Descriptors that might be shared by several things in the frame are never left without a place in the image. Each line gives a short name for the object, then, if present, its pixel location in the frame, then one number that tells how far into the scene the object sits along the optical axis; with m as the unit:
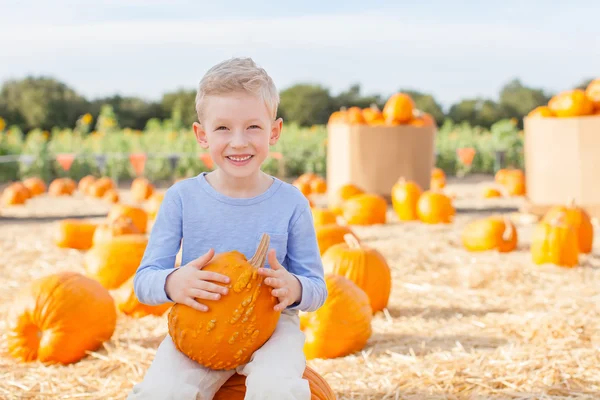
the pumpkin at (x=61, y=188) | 13.59
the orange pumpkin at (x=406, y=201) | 8.94
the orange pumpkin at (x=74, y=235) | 7.12
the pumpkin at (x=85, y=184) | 13.70
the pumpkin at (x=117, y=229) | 6.30
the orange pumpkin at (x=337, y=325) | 3.49
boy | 2.03
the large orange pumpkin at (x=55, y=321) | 3.50
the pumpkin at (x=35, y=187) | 13.37
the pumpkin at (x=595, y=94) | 8.92
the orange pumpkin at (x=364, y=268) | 4.36
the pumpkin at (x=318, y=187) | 12.53
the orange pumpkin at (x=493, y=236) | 6.59
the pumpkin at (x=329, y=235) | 5.43
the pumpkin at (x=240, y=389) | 2.22
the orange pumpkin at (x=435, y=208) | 8.51
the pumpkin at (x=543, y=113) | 9.06
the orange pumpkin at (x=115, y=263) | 5.05
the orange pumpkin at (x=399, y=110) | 10.45
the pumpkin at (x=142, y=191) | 12.15
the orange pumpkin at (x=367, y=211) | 8.34
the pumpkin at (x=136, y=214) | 7.57
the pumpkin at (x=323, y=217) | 6.60
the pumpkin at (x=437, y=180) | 12.45
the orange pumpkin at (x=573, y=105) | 8.80
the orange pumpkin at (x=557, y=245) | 5.82
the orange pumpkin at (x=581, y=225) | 6.46
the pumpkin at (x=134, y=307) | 4.34
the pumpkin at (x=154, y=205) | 8.53
